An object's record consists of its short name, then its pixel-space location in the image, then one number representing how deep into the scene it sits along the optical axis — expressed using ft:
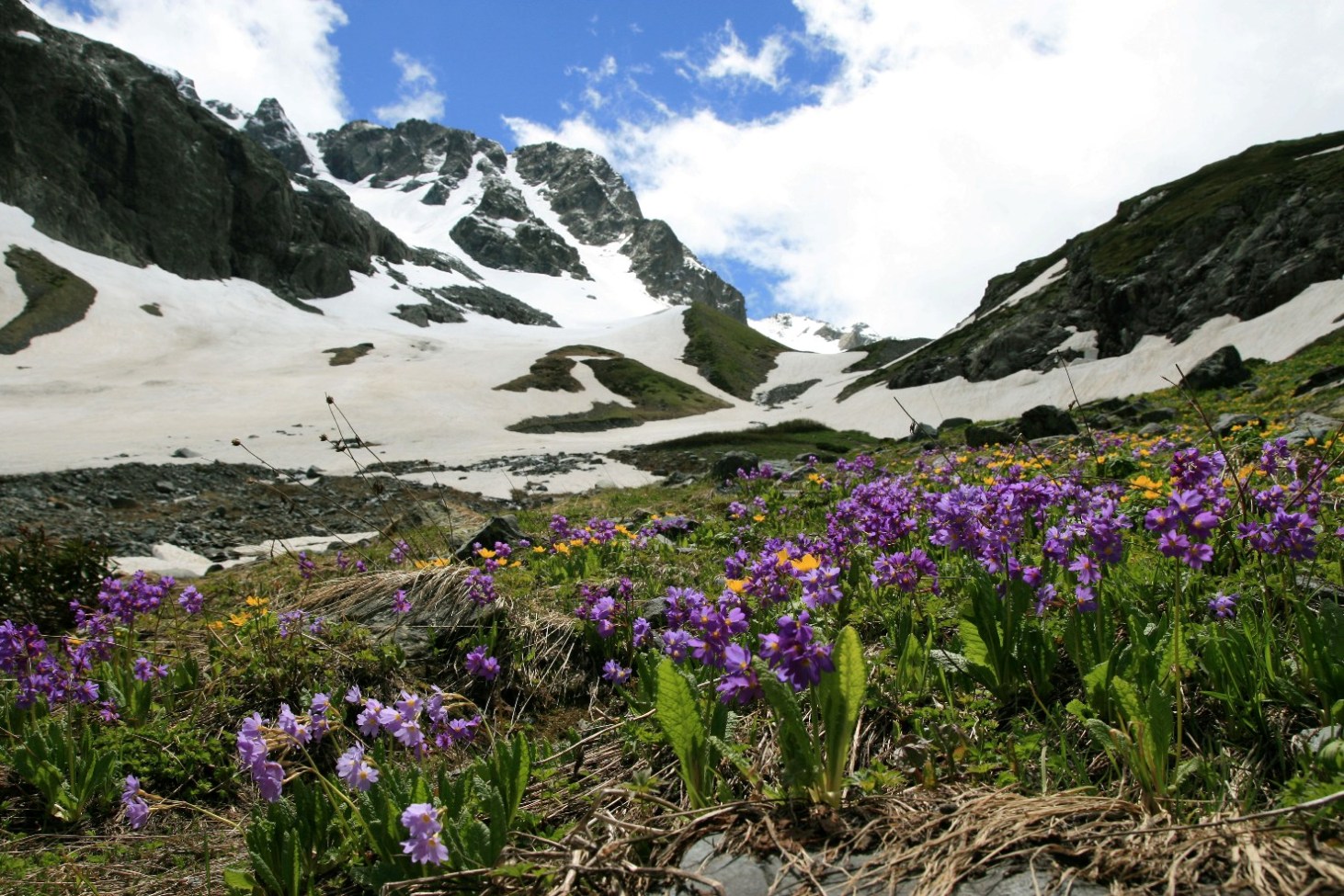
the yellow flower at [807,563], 8.64
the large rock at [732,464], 46.50
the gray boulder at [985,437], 45.94
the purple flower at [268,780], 7.03
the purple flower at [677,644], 9.61
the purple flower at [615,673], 11.46
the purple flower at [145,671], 13.26
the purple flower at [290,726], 7.72
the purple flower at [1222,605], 9.02
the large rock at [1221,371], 63.67
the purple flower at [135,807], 7.57
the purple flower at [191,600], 15.67
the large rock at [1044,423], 53.01
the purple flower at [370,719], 8.04
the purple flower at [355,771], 7.33
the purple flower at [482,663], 11.57
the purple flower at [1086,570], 8.50
